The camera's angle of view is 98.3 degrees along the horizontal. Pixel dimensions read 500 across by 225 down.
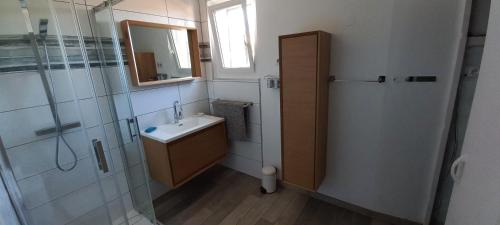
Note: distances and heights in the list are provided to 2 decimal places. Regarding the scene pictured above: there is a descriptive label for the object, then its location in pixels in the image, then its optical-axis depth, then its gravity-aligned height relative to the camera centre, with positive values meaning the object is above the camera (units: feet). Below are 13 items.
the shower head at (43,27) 4.20 +0.94
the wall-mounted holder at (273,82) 6.78 -0.58
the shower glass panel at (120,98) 5.31 -0.64
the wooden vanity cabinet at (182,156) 6.16 -2.62
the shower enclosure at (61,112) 4.19 -0.80
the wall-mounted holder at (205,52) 8.21 +0.58
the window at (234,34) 7.07 +1.07
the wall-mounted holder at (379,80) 5.14 -0.54
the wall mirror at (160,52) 6.17 +0.55
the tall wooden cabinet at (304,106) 5.22 -1.13
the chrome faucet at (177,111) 7.52 -1.46
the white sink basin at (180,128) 6.13 -1.86
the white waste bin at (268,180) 7.40 -3.91
